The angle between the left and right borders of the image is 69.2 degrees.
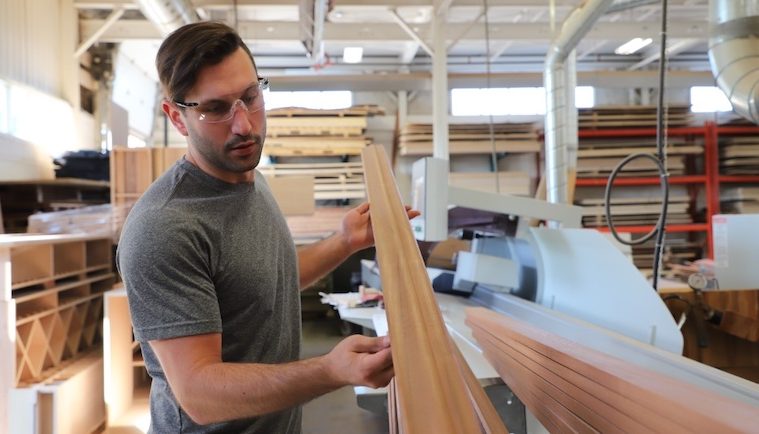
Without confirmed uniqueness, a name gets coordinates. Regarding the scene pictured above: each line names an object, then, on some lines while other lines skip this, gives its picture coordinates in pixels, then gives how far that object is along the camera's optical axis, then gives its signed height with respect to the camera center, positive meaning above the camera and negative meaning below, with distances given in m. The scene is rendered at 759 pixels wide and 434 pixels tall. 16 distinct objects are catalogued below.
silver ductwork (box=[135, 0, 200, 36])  3.90 +1.52
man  0.73 -0.09
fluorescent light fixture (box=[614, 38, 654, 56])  7.04 +2.19
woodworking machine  1.50 -0.25
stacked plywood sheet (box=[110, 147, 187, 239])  4.35 +0.41
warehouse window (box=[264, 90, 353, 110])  8.17 +1.76
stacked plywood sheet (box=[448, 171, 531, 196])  6.74 +0.41
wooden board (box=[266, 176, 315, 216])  5.00 +0.22
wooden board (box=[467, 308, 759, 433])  0.62 -0.26
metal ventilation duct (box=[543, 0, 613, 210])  3.04 +0.55
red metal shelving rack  6.73 +0.46
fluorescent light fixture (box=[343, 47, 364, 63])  7.62 +2.31
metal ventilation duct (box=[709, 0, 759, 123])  1.81 +0.54
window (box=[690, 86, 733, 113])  8.51 +1.77
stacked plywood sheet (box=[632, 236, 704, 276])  6.49 -0.49
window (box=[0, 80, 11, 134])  4.71 +0.99
